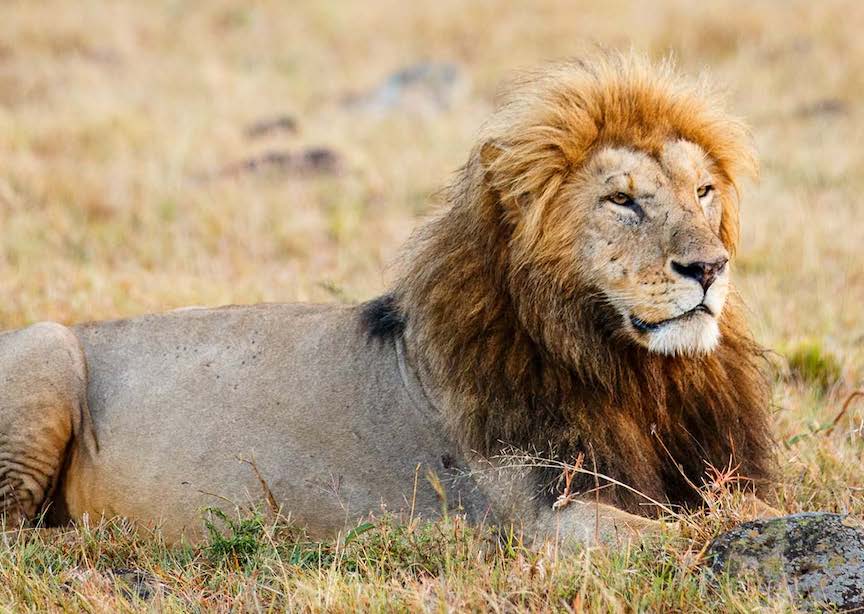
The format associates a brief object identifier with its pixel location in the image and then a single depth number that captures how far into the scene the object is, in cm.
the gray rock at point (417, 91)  1472
